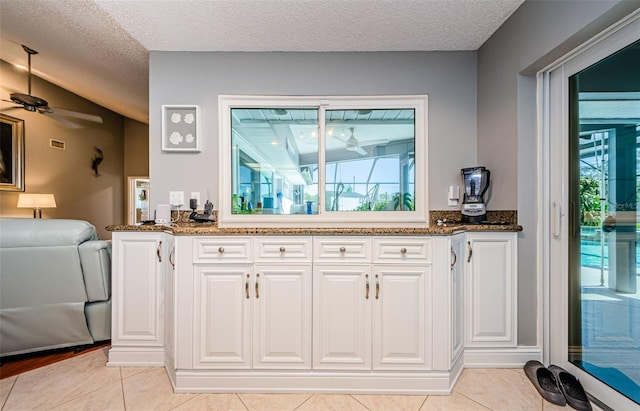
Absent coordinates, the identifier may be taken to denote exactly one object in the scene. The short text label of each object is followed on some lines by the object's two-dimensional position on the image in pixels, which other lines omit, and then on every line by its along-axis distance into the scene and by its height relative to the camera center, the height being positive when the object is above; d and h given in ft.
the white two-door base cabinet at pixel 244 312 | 5.91 -2.18
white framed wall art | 8.14 +2.18
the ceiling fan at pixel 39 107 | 10.87 +3.84
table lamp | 12.85 +0.13
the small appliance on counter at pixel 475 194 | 7.34 +0.31
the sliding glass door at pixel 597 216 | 4.98 -0.19
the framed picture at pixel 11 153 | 12.41 +2.27
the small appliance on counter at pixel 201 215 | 7.91 -0.24
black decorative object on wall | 17.44 +2.72
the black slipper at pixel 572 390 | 5.28 -3.53
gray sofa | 6.78 -1.91
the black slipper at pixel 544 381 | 5.50 -3.60
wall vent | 14.75 +3.19
